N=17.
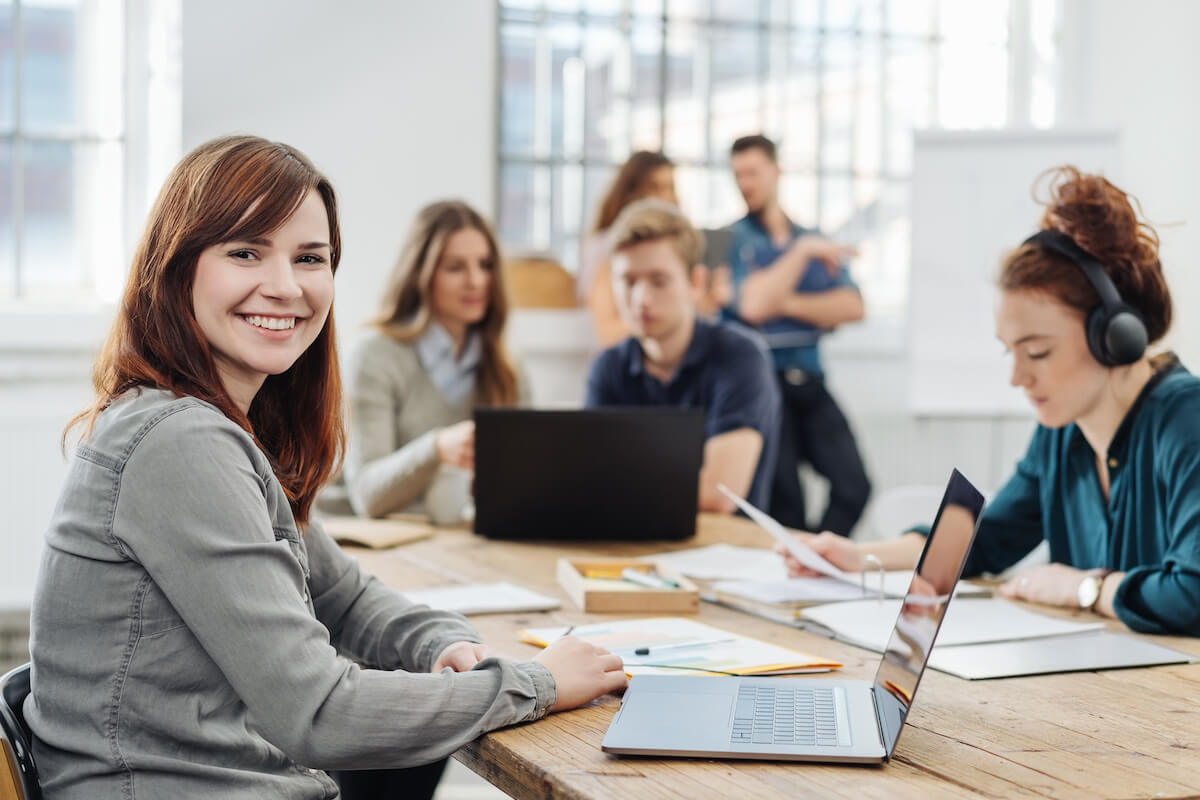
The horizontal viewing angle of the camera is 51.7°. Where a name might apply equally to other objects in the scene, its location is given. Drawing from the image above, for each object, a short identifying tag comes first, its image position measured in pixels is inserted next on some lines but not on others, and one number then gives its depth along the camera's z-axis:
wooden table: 1.03
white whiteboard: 4.44
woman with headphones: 1.77
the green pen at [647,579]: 1.82
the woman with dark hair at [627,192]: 4.28
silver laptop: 1.09
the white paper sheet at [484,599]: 1.74
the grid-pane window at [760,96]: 4.75
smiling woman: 1.10
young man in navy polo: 2.80
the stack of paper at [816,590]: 1.82
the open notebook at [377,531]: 2.31
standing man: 4.39
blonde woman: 2.59
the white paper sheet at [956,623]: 1.57
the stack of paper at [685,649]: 1.39
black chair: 1.04
